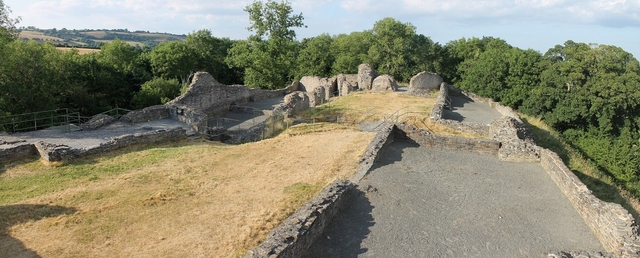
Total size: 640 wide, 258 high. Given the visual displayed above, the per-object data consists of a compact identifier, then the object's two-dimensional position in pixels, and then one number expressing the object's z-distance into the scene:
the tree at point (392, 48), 52.06
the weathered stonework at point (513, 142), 14.46
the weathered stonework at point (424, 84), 35.99
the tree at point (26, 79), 22.78
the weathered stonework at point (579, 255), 7.94
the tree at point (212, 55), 52.72
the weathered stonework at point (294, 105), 25.99
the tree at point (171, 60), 46.57
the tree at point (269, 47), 43.62
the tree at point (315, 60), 54.62
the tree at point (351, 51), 53.09
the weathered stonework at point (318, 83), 38.73
